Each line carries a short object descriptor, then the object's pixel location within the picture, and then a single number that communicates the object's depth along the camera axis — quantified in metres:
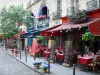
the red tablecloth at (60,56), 7.69
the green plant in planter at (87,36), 6.35
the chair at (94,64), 6.08
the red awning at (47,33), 8.71
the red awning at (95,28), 4.68
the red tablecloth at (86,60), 6.17
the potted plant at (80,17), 7.42
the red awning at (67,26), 6.90
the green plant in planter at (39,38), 11.59
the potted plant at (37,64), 6.87
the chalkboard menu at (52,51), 8.26
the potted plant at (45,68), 6.10
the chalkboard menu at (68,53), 7.28
